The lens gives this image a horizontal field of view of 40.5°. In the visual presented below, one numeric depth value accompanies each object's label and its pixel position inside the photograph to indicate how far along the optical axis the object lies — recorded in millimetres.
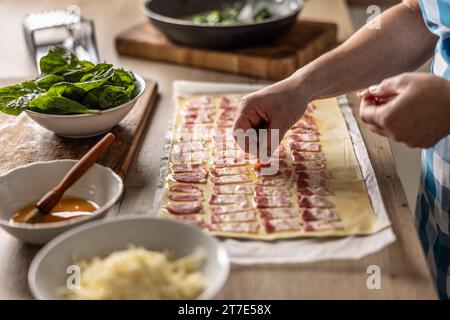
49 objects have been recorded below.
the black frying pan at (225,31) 1840
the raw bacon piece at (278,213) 1163
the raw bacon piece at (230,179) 1292
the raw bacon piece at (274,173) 1310
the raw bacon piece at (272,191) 1235
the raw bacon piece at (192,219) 1147
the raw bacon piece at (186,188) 1260
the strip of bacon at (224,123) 1541
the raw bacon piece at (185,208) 1187
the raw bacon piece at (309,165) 1338
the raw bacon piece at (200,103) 1644
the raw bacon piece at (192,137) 1481
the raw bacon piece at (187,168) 1345
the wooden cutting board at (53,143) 1375
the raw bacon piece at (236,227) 1129
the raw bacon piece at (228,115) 1580
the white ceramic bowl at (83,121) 1365
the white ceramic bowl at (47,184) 1166
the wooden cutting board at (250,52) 1844
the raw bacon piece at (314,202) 1189
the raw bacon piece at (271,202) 1196
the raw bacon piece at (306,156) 1377
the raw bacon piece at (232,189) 1253
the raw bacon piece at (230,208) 1188
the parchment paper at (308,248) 1057
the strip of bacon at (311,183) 1265
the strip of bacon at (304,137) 1460
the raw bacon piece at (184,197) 1229
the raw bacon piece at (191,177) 1302
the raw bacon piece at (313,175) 1298
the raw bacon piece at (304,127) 1501
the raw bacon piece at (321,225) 1119
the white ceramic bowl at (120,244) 943
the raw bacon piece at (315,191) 1232
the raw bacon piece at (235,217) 1160
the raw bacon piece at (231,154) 1390
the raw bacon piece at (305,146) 1416
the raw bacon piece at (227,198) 1222
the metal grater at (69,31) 1960
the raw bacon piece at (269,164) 1342
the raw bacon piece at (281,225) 1125
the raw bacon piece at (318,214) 1150
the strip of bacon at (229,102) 1643
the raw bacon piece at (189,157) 1387
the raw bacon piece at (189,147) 1437
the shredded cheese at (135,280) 908
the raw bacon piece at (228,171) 1323
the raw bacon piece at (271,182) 1274
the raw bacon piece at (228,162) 1360
